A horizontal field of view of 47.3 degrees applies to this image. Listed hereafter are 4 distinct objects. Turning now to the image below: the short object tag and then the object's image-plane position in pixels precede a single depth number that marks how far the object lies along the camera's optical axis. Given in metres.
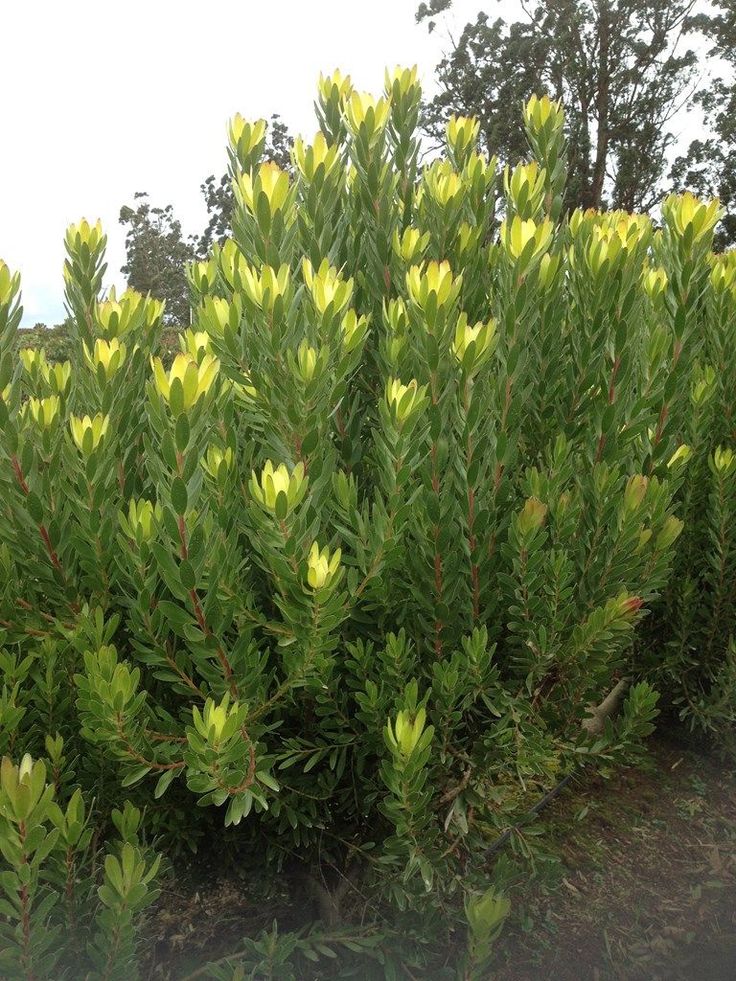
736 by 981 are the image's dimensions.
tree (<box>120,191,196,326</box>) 35.72
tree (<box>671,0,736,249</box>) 29.91
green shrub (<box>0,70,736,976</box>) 1.58
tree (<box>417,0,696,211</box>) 29.81
